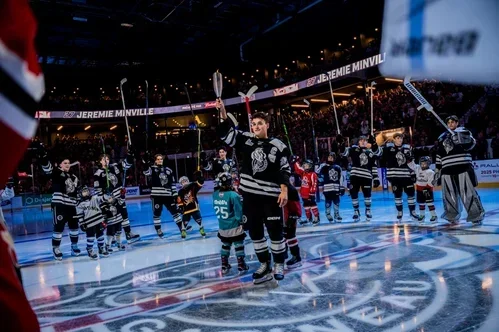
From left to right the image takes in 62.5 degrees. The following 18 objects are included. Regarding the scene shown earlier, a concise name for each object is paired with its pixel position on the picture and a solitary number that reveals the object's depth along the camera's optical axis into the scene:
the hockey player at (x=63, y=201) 7.67
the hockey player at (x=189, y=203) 9.12
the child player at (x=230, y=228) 5.38
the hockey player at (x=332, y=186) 9.74
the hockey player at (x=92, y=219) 7.45
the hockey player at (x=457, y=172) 7.41
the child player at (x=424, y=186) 8.41
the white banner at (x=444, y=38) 2.01
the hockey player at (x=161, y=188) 9.72
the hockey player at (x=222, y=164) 9.71
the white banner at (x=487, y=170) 14.18
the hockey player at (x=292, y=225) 5.43
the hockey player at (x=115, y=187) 8.22
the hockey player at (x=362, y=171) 9.41
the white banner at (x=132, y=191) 25.25
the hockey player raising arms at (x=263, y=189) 4.75
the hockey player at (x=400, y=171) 8.64
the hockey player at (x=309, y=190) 9.41
